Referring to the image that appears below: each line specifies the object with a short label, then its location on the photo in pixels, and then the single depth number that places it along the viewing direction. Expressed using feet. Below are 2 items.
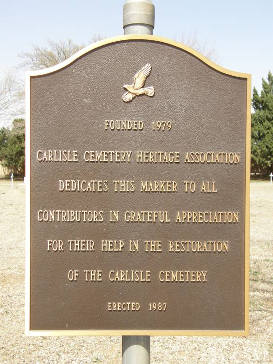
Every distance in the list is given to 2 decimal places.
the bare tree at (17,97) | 96.15
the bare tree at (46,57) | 90.48
